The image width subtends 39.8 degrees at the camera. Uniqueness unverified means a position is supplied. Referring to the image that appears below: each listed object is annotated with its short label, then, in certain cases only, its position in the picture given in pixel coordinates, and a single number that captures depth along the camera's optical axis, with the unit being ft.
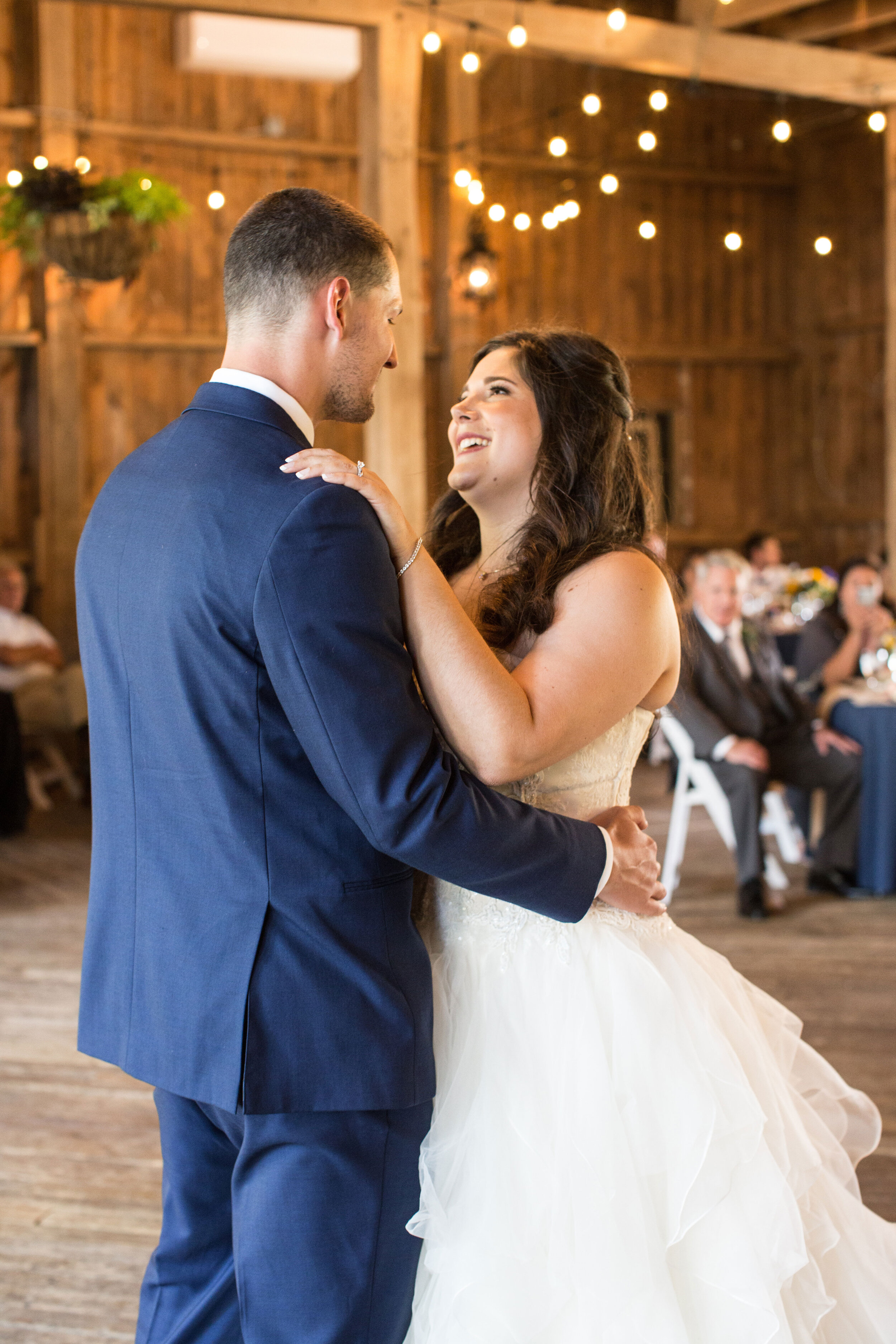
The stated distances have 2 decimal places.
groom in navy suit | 4.28
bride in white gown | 5.03
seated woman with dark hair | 18.48
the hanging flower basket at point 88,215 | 21.06
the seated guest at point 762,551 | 29.25
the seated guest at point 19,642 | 23.39
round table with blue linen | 16.60
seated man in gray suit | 16.01
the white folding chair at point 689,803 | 16.38
